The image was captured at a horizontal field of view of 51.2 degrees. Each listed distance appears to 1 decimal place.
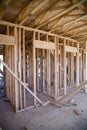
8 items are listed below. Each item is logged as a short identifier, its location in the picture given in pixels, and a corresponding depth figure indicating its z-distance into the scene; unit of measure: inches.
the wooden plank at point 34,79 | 114.6
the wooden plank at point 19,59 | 106.8
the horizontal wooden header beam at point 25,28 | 100.3
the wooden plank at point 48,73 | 147.1
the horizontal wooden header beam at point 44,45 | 116.7
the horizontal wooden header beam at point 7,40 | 97.8
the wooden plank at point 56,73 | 136.3
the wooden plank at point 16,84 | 105.0
